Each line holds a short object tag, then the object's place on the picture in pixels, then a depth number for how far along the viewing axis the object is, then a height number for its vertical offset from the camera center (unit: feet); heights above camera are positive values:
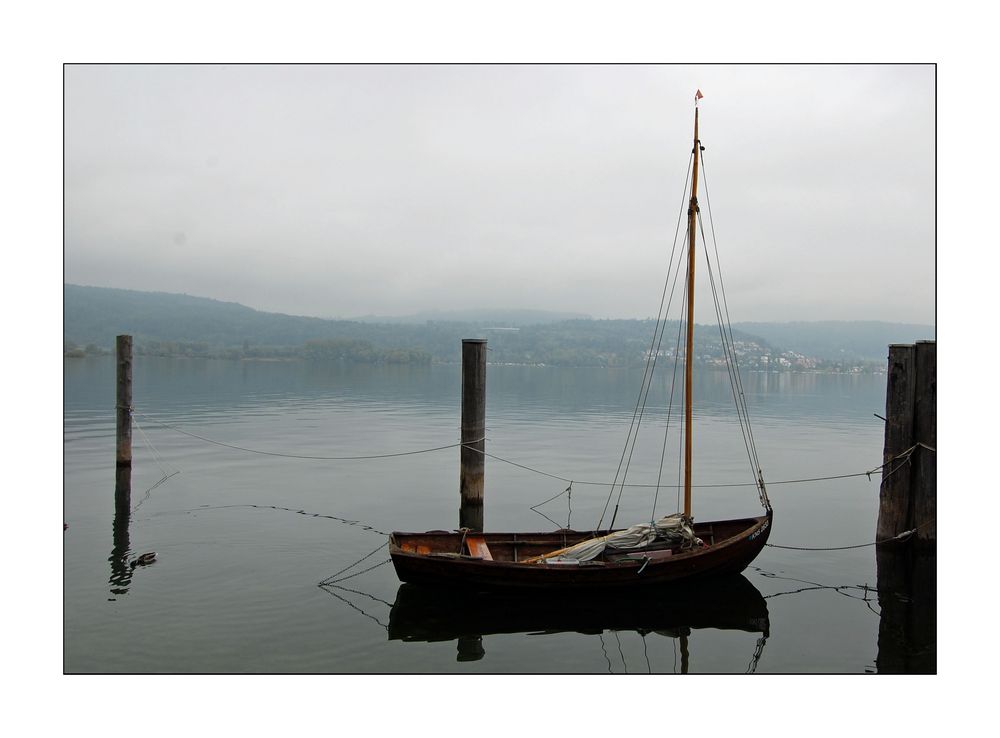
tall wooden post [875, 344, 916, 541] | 53.78 -5.85
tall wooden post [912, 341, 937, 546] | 52.75 -5.87
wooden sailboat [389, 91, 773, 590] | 44.55 -13.32
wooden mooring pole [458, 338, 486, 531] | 60.18 -6.60
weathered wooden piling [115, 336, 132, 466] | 72.33 -4.50
